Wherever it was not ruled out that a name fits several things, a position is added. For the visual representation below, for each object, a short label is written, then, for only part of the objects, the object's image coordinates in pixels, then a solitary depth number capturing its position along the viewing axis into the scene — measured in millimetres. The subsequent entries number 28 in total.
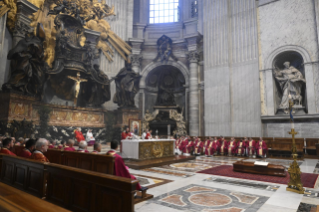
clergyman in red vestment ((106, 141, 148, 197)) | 3463
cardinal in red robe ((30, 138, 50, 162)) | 3344
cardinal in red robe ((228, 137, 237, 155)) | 11125
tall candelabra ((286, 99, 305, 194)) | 4325
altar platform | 6973
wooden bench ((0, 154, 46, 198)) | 2820
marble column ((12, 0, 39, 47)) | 11211
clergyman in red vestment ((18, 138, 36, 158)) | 3814
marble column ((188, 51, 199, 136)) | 16750
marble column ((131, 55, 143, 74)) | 18938
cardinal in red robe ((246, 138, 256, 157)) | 10656
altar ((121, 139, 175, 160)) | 7844
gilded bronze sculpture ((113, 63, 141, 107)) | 15700
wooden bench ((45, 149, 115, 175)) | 3371
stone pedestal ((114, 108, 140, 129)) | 15422
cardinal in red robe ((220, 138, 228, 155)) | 11352
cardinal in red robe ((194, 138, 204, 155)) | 11492
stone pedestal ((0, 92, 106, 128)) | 9648
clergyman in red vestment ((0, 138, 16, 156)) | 4078
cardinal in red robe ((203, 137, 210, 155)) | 11409
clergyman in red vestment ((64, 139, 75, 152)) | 5547
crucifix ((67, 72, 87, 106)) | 13602
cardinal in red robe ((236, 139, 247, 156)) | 10928
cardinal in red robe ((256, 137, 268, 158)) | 10461
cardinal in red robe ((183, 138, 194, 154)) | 11570
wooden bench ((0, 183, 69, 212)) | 1967
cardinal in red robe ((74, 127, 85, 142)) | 11984
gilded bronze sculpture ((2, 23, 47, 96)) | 9820
